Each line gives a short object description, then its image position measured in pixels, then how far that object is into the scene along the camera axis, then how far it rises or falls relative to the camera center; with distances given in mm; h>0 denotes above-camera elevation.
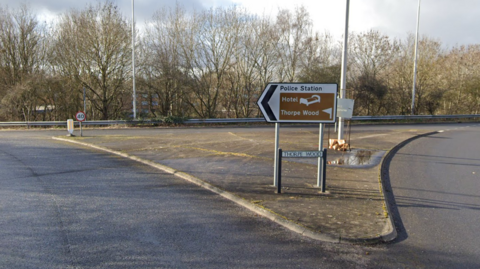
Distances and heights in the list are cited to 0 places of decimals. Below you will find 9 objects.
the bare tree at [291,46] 32125 +6470
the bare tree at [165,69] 29625 +3651
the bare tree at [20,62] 27234 +3958
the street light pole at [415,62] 29984 +4662
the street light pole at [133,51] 26025 +4572
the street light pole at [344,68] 12398 +1708
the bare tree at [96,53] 27688 +4693
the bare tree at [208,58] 30516 +4929
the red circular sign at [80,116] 18109 -345
